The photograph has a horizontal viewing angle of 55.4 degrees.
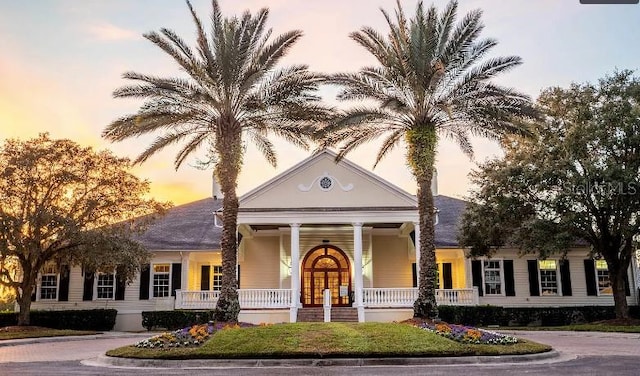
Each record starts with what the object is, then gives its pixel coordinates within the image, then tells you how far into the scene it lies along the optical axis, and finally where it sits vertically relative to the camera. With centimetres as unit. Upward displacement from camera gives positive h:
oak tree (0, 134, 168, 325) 2431 +340
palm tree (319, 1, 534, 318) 1973 +647
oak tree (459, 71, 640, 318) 2355 +397
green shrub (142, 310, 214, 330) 2708 -119
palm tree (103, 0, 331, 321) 1964 +640
